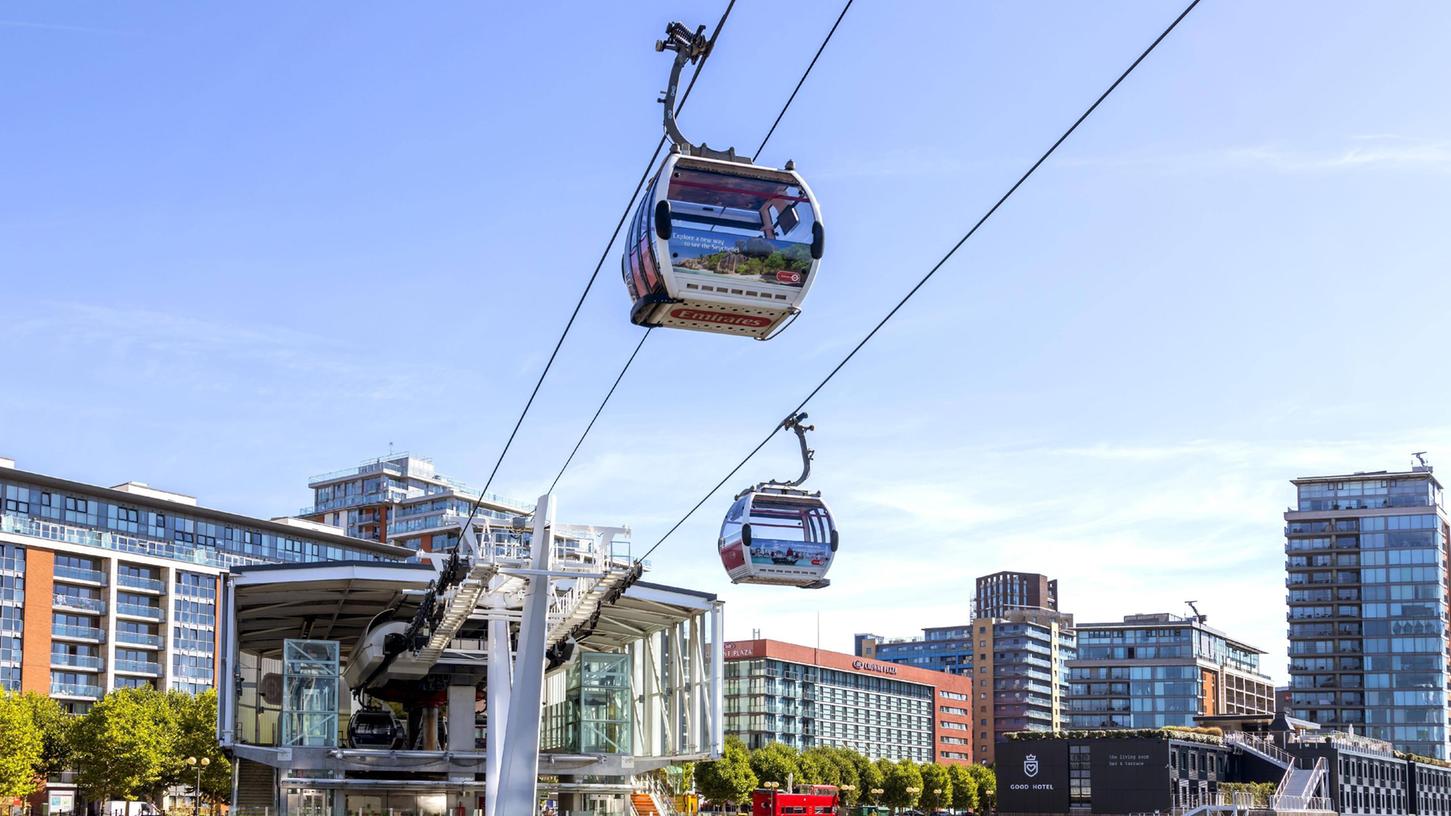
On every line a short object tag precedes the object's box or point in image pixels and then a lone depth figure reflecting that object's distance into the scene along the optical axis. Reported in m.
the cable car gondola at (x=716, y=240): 20.45
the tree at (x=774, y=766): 125.56
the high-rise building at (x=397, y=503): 172.12
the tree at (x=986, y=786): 160.38
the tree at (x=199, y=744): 92.81
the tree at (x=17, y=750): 82.56
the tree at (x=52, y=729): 94.62
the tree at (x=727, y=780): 118.44
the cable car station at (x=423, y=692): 60.81
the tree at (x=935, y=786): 150.25
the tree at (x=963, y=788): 154.50
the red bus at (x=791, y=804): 84.50
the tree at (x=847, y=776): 138.14
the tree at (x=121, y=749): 89.81
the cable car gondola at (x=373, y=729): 64.19
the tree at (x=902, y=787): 145.38
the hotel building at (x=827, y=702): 166.75
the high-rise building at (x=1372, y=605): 170.62
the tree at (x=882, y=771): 145.00
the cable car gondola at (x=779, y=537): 37.25
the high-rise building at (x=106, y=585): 103.25
